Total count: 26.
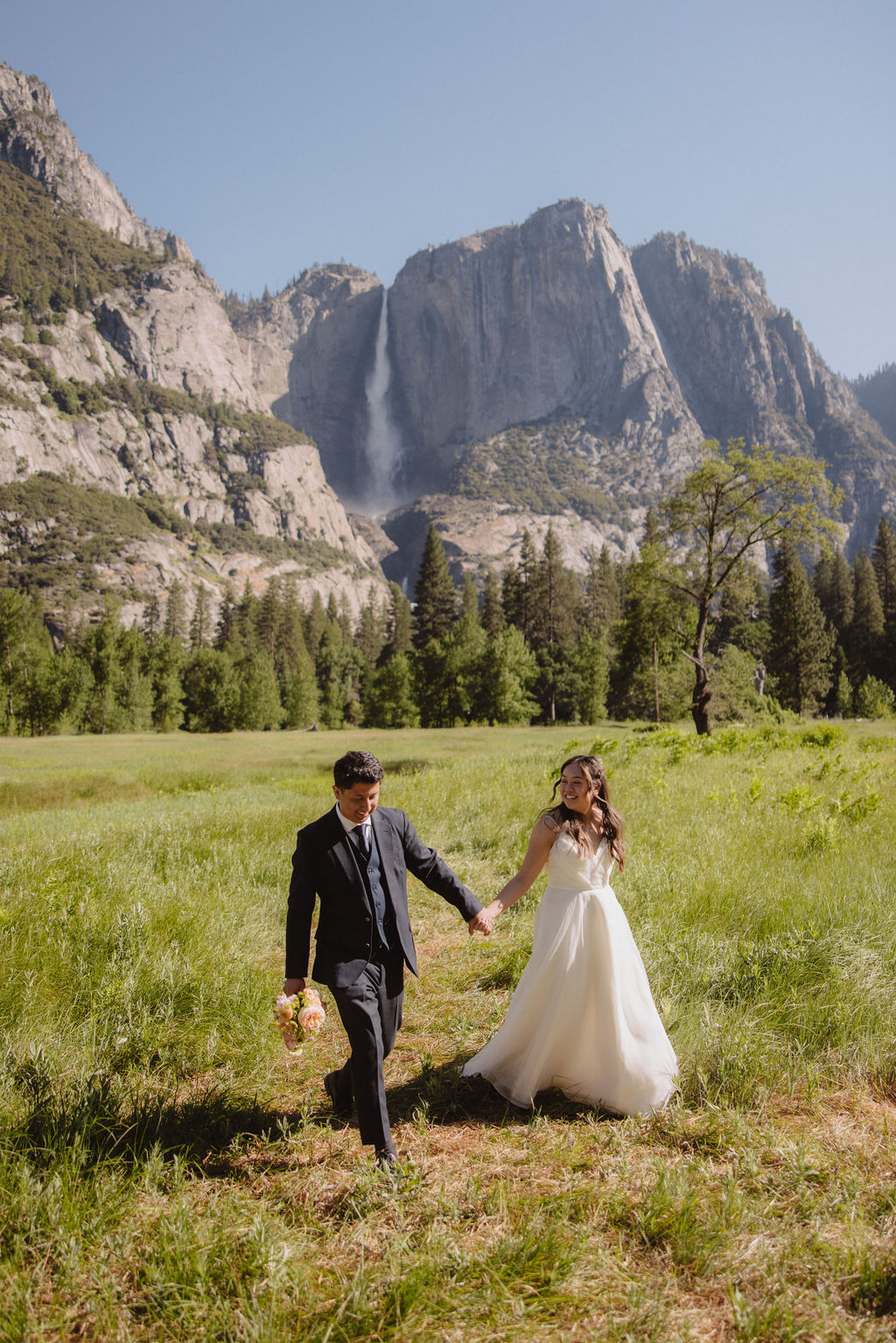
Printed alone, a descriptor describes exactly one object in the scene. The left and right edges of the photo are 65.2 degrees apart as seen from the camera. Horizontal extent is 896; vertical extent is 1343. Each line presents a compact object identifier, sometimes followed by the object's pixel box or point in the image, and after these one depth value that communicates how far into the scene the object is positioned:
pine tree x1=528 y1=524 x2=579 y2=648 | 80.38
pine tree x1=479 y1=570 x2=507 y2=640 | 79.44
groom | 3.79
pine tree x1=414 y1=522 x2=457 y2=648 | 77.75
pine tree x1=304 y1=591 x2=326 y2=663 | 107.39
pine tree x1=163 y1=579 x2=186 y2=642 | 122.94
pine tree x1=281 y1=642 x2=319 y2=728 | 85.69
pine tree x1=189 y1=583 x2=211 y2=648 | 107.03
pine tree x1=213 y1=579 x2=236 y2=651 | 103.75
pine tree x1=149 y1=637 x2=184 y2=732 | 79.75
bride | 4.33
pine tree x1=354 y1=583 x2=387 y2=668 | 107.38
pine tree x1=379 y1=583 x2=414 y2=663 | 89.06
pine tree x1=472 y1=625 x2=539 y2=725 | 64.38
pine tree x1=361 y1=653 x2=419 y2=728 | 70.44
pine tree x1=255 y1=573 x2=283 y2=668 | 102.56
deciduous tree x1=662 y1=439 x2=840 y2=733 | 27.20
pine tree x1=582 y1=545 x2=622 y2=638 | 89.38
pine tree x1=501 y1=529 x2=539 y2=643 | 81.19
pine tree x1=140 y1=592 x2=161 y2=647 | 125.06
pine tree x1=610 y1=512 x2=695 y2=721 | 29.41
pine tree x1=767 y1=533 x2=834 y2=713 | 66.25
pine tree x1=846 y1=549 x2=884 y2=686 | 73.19
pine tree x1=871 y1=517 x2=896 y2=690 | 71.56
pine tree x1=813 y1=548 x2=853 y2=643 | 81.00
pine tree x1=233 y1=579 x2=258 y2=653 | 99.69
